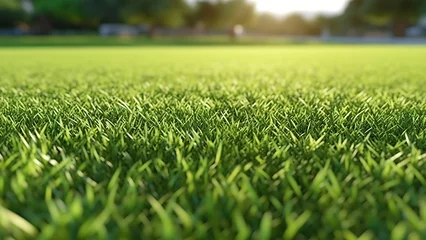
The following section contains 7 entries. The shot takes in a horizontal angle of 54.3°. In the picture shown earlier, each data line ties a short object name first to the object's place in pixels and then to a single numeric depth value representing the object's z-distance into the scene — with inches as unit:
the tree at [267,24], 3371.1
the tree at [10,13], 2119.8
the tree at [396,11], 2063.2
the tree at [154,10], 1752.0
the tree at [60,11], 1908.2
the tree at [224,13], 2319.1
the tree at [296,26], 3253.0
